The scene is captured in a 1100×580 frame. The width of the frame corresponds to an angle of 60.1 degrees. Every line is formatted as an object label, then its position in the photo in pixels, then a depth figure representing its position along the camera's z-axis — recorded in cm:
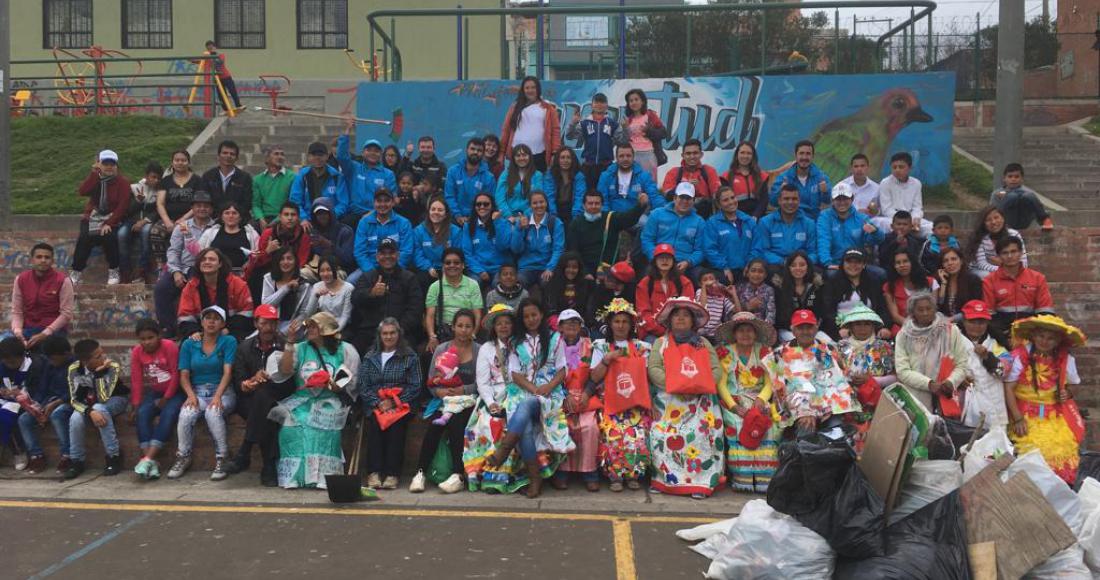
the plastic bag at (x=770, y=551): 556
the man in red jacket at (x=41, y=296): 966
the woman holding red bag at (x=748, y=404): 791
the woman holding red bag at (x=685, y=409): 788
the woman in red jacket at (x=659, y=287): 919
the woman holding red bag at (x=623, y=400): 801
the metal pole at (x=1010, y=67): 1065
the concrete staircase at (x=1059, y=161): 1435
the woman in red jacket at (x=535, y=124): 1227
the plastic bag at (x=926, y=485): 581
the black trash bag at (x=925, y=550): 540
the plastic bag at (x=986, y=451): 609
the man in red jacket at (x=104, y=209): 1123
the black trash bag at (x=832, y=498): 554
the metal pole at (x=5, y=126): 1209
